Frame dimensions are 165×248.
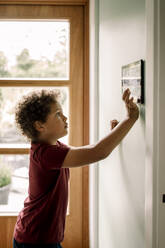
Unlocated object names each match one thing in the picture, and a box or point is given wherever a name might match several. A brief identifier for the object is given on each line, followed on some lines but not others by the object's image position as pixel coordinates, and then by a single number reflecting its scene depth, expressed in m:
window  2.26
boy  1.44
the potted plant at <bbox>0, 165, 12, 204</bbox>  2.32
